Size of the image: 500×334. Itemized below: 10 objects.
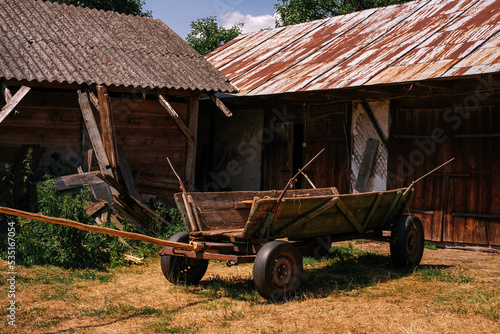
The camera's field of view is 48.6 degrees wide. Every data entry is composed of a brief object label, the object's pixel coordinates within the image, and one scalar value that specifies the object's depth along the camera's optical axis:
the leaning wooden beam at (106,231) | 4.25
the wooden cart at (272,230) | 5.55
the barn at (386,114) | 8.79
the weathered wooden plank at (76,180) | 8.91
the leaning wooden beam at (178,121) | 9.56
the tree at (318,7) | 24.04
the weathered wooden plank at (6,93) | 8.44
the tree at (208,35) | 25.88
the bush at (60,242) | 7.14
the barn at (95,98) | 8.99
